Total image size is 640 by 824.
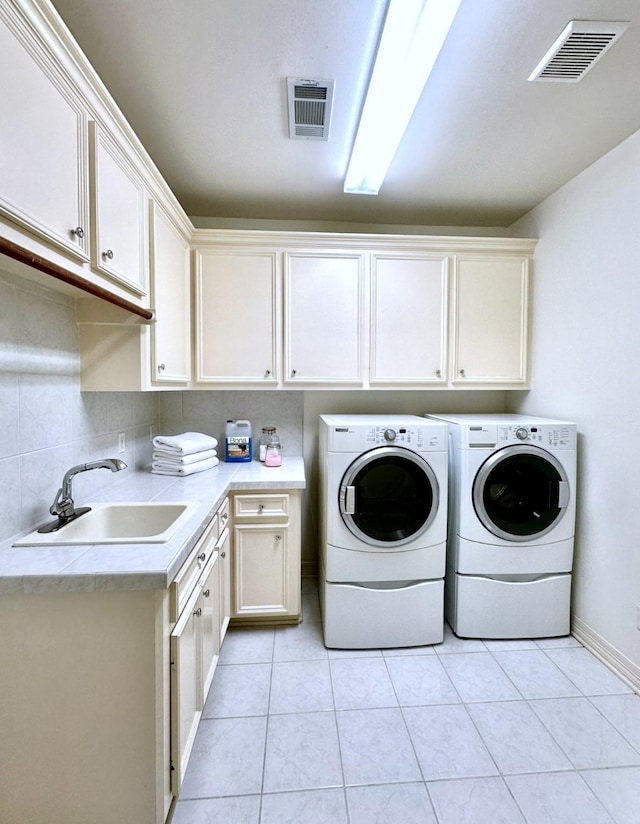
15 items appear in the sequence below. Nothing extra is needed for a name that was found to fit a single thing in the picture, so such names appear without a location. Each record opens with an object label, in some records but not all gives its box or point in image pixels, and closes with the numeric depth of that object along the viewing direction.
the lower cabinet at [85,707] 1.07
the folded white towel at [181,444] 2.16
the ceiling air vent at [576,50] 1.24
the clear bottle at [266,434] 2.62
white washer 2.02
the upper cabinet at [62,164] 0.90
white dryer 2.07
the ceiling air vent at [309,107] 1.49
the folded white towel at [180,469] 2.14
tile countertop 1.04
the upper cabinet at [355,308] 2.35
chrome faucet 1.35
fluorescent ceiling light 1.16
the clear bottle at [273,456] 2.42
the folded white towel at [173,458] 2.16
